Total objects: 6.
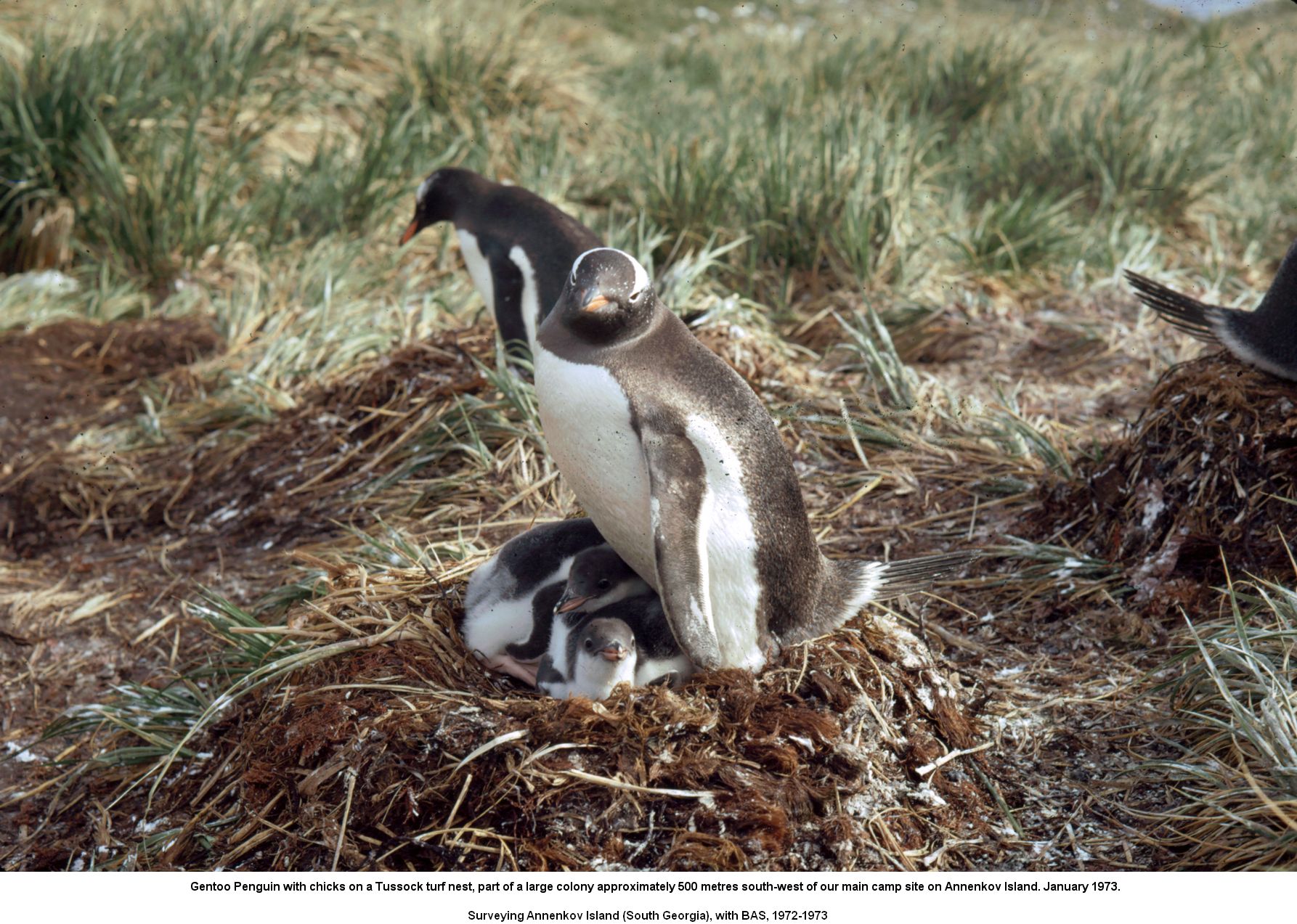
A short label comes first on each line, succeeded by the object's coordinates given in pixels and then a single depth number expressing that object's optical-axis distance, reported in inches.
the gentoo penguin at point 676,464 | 94.3
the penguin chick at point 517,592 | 106.8
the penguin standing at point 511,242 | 172.9
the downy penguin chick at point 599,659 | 93.6
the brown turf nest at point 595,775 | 87.7
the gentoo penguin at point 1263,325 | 124.5
